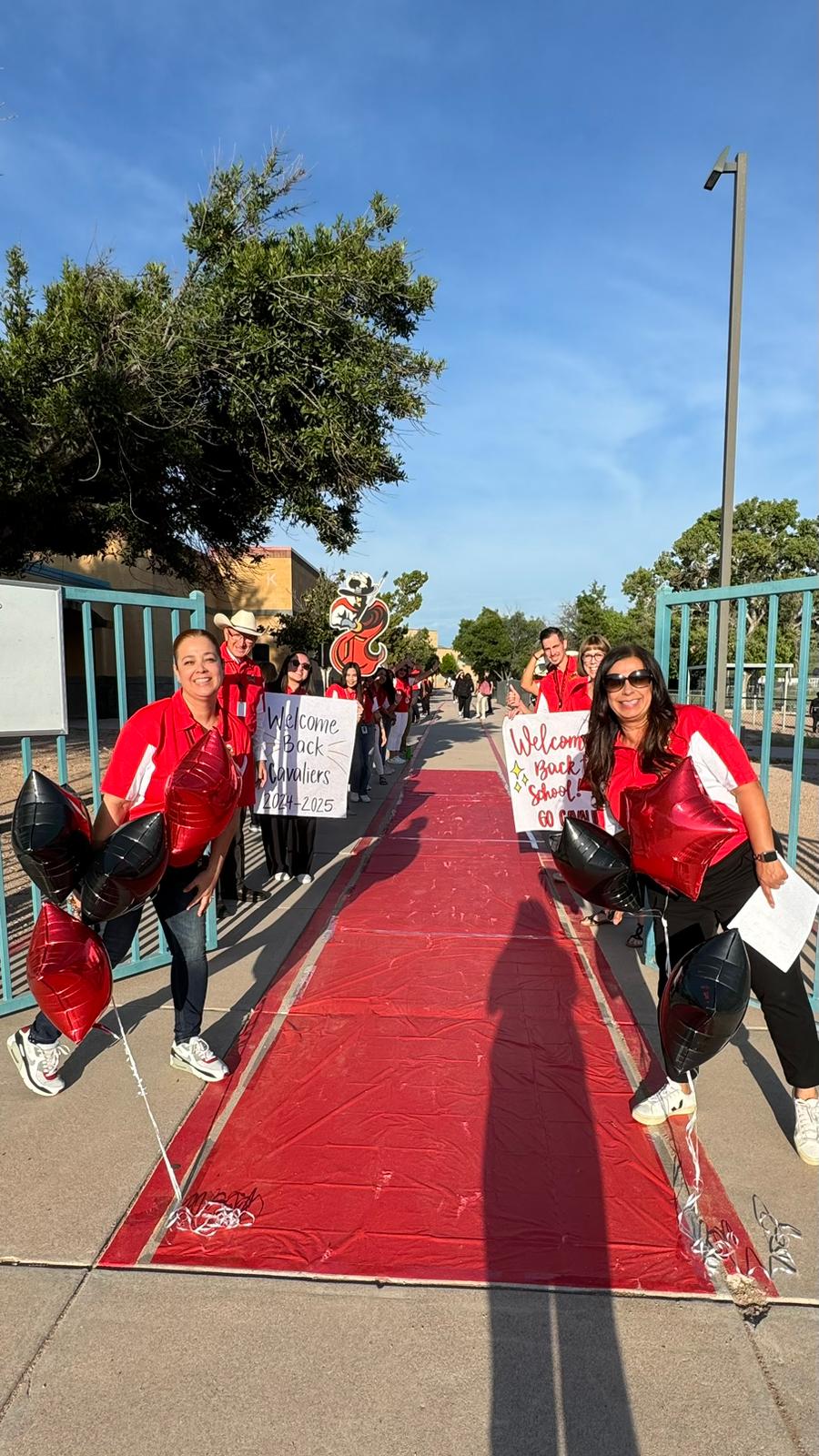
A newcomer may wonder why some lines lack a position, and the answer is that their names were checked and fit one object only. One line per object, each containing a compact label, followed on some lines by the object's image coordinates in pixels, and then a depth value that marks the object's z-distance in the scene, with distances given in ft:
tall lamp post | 30.78
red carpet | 8.32
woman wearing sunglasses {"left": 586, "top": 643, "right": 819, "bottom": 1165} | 9.35
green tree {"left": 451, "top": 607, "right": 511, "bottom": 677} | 202.90
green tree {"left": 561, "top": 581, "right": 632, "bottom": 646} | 175.83
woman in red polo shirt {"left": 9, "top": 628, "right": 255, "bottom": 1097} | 10.30
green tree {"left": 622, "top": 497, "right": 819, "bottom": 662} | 120.06
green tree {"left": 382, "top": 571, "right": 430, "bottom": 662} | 103.04
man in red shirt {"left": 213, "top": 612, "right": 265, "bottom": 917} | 18.45
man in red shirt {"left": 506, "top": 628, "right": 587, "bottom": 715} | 20.42
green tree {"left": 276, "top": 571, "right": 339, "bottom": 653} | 78.23
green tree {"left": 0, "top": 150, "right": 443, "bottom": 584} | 33.19
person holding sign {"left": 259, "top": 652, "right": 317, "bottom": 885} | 22.25
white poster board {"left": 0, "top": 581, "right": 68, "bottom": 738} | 12.60
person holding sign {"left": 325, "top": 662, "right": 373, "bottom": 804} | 32.24
